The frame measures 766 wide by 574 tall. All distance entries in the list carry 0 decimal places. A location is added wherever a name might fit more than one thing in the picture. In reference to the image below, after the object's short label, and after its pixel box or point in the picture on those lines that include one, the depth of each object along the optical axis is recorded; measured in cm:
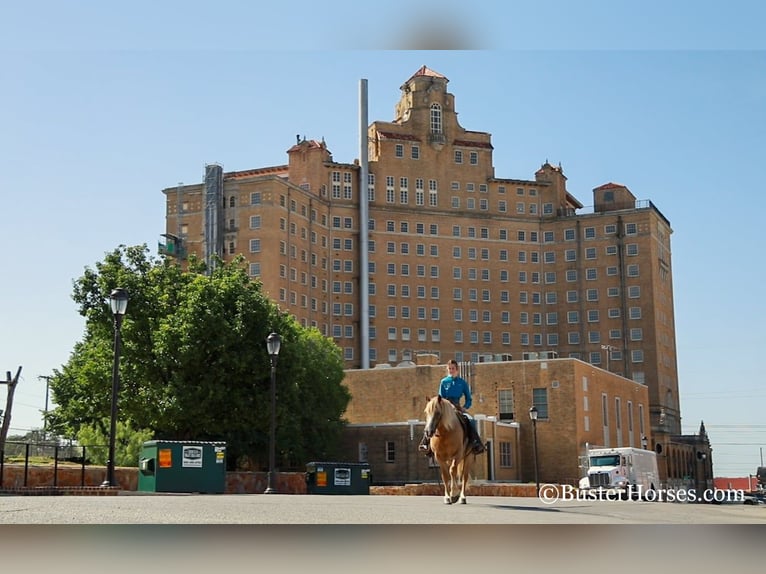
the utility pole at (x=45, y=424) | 5861
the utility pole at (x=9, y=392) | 5874
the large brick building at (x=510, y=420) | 6412
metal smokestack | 12631
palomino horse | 1653
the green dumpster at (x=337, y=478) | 3653
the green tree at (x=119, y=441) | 5028
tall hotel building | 12875
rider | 1736
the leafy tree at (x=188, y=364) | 5222
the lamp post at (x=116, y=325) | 2461
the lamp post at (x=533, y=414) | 4824
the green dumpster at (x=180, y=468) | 2953
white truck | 4722
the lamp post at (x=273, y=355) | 3183
